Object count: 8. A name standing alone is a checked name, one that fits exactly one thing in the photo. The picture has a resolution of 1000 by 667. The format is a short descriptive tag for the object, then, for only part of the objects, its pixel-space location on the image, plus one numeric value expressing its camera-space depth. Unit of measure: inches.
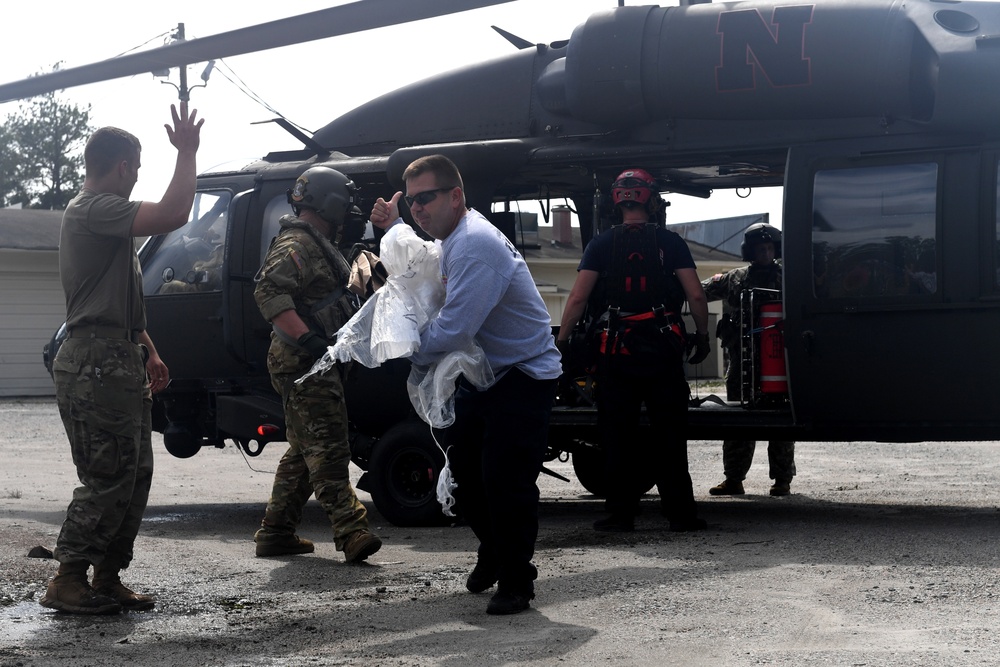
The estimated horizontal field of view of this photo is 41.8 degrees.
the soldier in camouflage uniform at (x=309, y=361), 267.1
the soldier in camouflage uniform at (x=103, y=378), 216.2
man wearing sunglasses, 206.2
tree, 2610.7
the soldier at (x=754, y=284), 370.6
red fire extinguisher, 327.0
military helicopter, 291.4
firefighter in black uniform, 299.6
